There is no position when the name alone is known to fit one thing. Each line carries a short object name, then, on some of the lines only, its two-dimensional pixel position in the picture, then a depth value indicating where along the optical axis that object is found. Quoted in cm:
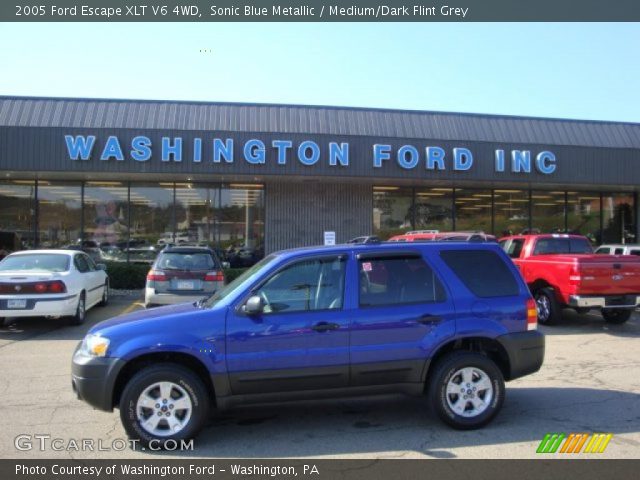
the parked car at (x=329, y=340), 478
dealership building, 1596
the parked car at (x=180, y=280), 1072
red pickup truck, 1038
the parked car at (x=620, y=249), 1418
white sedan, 1002
